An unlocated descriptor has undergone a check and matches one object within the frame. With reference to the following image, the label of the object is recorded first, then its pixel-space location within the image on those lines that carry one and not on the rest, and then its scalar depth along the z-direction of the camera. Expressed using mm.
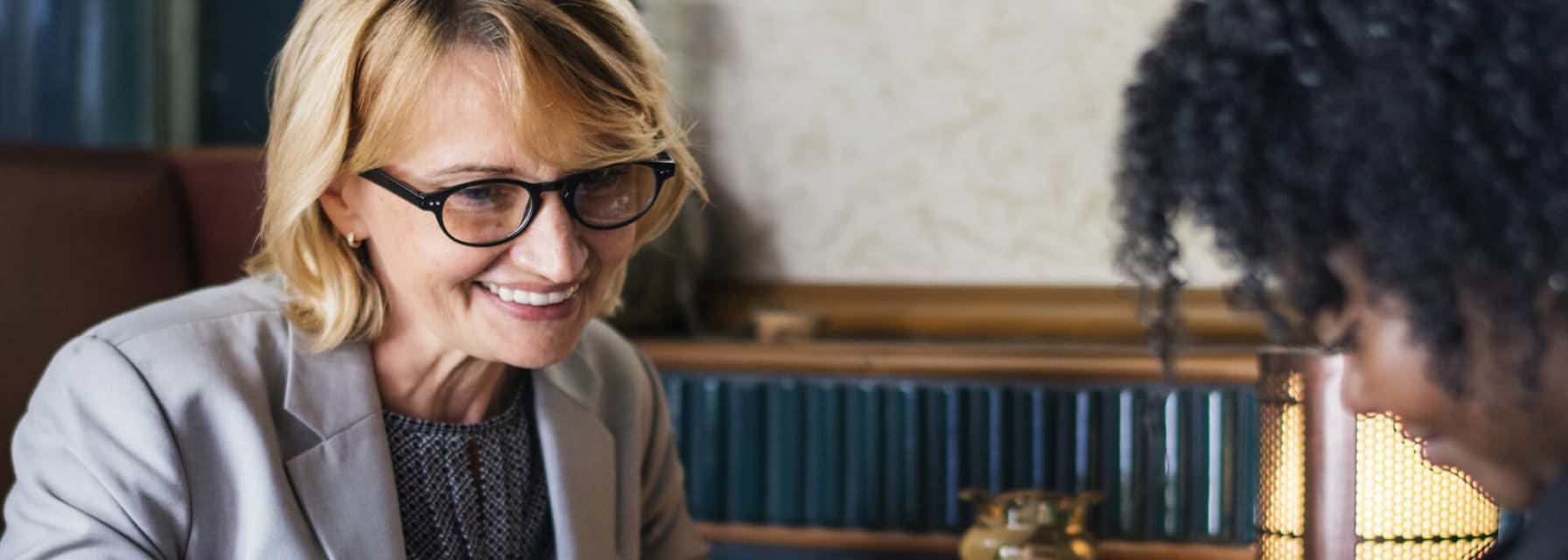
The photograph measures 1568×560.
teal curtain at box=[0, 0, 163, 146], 1980
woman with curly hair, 652
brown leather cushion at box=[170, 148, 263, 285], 1792
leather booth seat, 1535
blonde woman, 1203
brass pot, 1532
